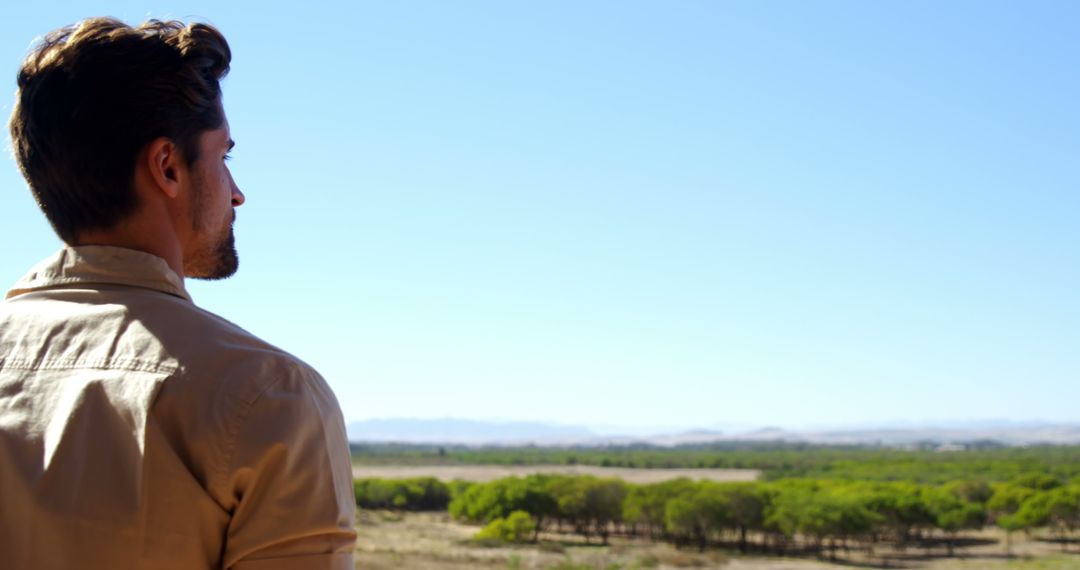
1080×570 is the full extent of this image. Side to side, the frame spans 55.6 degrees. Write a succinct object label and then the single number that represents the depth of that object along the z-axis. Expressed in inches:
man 38.1
